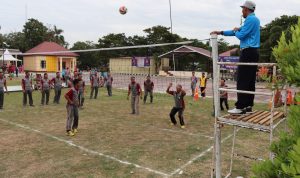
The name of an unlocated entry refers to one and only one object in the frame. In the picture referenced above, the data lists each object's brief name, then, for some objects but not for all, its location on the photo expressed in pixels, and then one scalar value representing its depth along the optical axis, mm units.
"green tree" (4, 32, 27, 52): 63469
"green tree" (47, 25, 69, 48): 69888
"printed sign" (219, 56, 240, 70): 33350
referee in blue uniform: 5223
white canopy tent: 43406
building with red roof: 51312
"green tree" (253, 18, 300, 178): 1908
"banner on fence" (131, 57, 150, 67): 49666
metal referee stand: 4859
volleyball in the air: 16328
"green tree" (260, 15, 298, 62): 42594
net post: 5188
